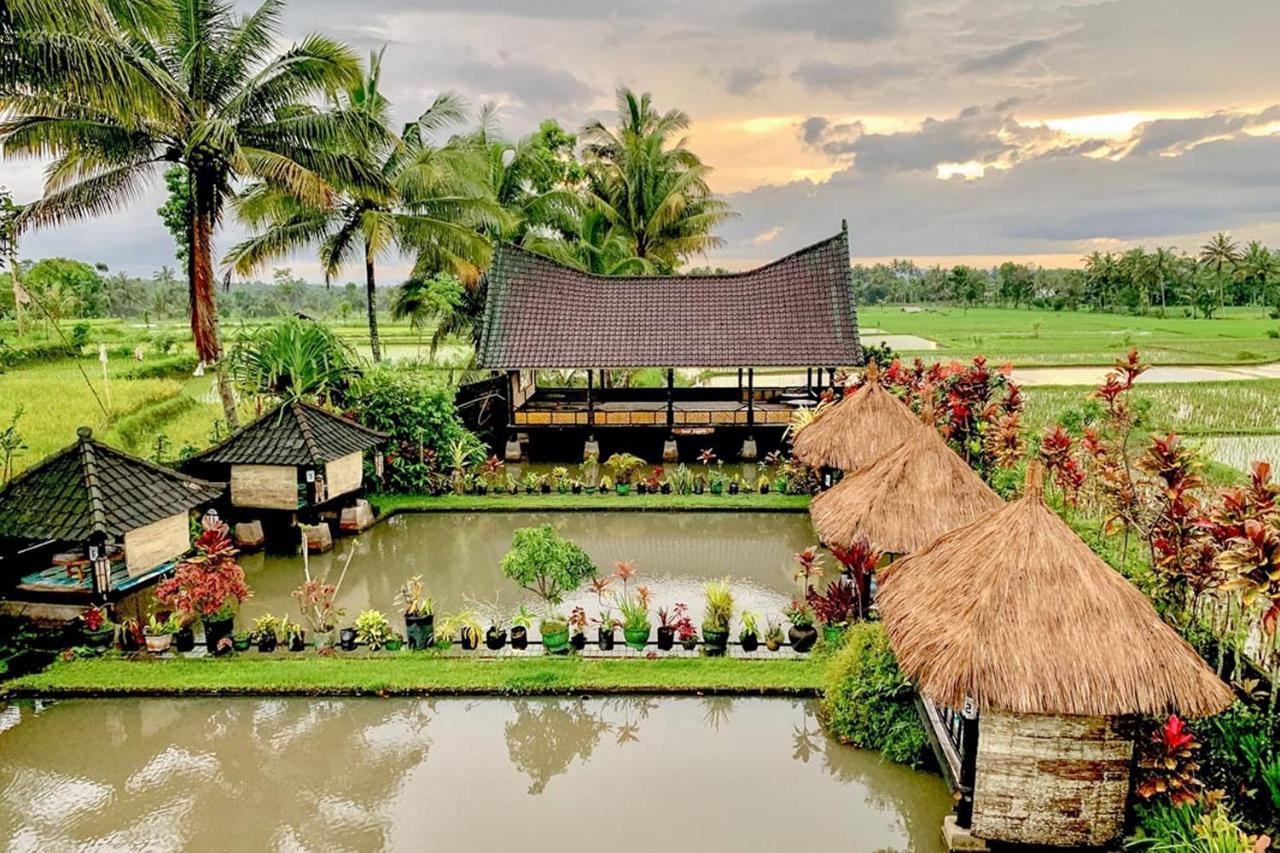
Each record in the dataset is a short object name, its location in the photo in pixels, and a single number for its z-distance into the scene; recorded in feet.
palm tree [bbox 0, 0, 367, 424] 42.06
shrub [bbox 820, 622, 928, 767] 23.22
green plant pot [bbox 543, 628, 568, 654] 28.55
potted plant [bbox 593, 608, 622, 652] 28.71
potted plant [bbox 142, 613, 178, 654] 29.14
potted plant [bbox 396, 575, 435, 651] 29.01
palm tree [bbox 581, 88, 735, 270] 82.64
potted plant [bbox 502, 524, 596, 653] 28.32
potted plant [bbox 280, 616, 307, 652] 29.32
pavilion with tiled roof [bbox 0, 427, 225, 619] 29.45
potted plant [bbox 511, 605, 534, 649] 28.86
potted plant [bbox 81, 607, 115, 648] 29.43
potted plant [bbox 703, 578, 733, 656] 28.60
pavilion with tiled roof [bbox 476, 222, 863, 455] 58.13
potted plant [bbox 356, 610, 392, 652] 29.12
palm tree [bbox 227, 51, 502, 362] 61.57
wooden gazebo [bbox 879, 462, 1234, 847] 17.65
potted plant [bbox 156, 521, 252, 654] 28.48
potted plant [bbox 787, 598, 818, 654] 28.71
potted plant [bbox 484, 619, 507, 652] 28.91
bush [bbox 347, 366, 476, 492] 48.47
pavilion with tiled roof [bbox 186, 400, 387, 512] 39.78
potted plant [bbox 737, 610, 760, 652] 28.73
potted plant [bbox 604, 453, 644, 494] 48.49
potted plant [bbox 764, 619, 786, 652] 28.68
